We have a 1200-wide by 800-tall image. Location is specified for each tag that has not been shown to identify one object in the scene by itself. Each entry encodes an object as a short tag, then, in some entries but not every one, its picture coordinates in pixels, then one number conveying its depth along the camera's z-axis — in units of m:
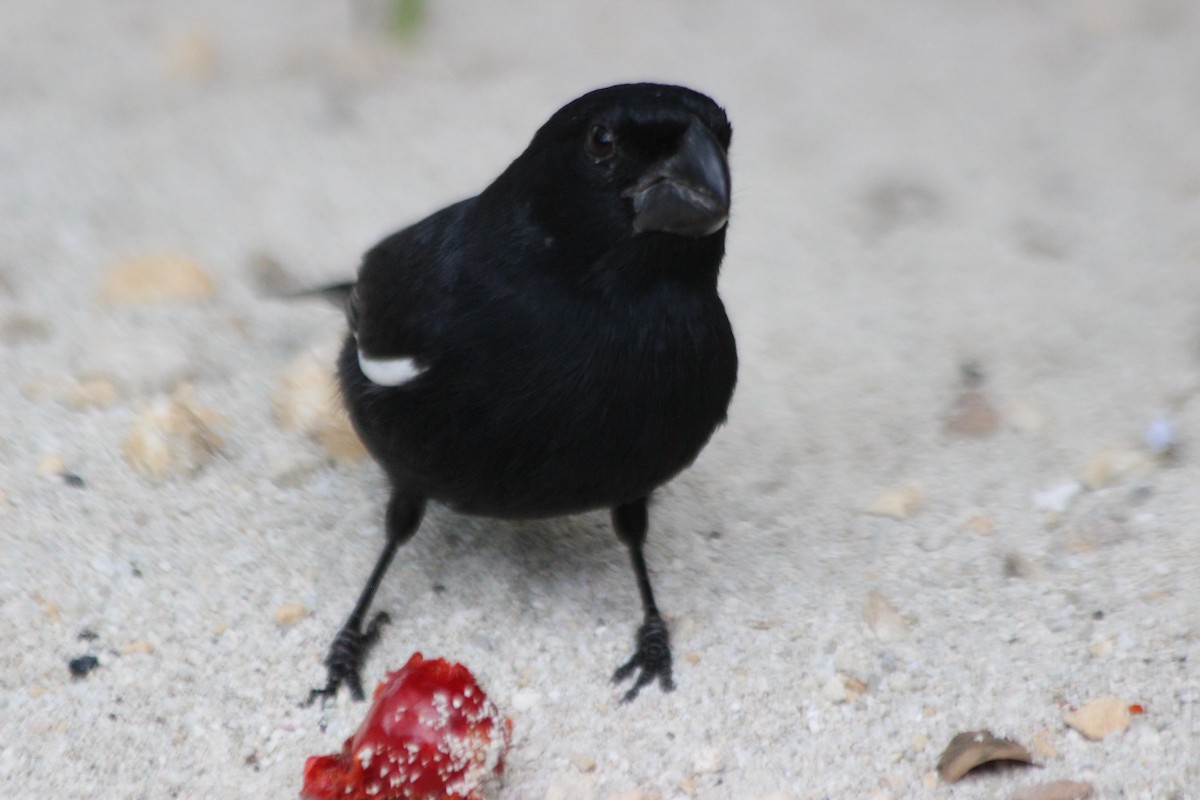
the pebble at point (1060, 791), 4.85
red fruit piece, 4.82
